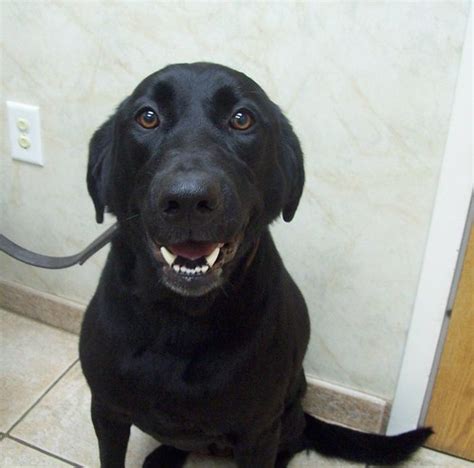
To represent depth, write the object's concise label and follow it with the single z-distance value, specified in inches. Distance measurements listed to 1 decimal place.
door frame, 43.4
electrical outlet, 56.5
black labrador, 32.3
